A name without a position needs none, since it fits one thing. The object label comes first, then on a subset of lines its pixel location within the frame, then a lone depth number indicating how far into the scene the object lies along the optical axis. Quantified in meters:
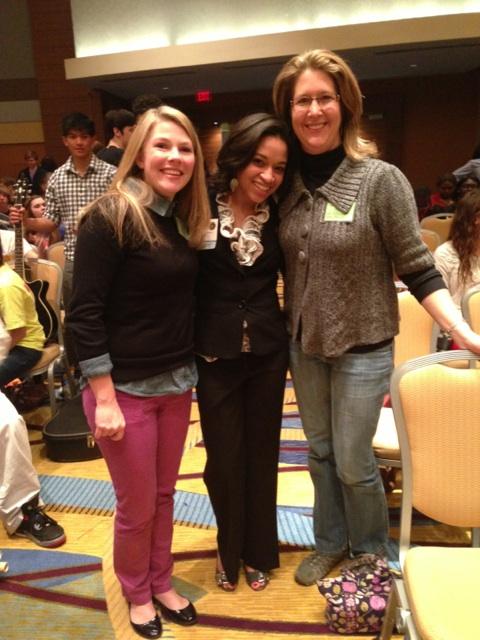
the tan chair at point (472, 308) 2.17
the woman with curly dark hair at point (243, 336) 1.48
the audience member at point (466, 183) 4.50
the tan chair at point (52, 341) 2.92
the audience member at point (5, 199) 4.57
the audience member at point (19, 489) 2.05
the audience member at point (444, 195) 6.00
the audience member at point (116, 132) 3.46
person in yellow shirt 2.31
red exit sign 8.59
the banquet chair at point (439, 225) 4.66
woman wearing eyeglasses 1.42
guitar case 2.70
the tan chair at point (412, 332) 2.23
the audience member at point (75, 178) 3.28
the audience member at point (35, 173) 6.49
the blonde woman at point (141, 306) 1.30
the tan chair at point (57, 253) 3.79
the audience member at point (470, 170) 4.73
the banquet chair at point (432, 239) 3.87
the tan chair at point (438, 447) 1.32
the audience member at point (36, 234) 4.06
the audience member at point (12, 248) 3.38
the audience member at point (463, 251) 2.74
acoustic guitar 2.96
